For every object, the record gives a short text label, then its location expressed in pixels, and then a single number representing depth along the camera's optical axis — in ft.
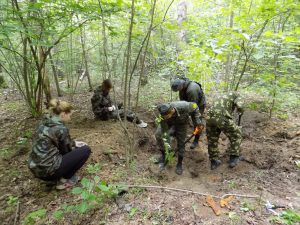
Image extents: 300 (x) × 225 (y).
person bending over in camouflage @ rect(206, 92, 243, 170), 14.01
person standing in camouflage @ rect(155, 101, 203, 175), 13.78
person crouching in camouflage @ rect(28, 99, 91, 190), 10.48
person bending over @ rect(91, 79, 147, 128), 19.27
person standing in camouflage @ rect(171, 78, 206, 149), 15.71
